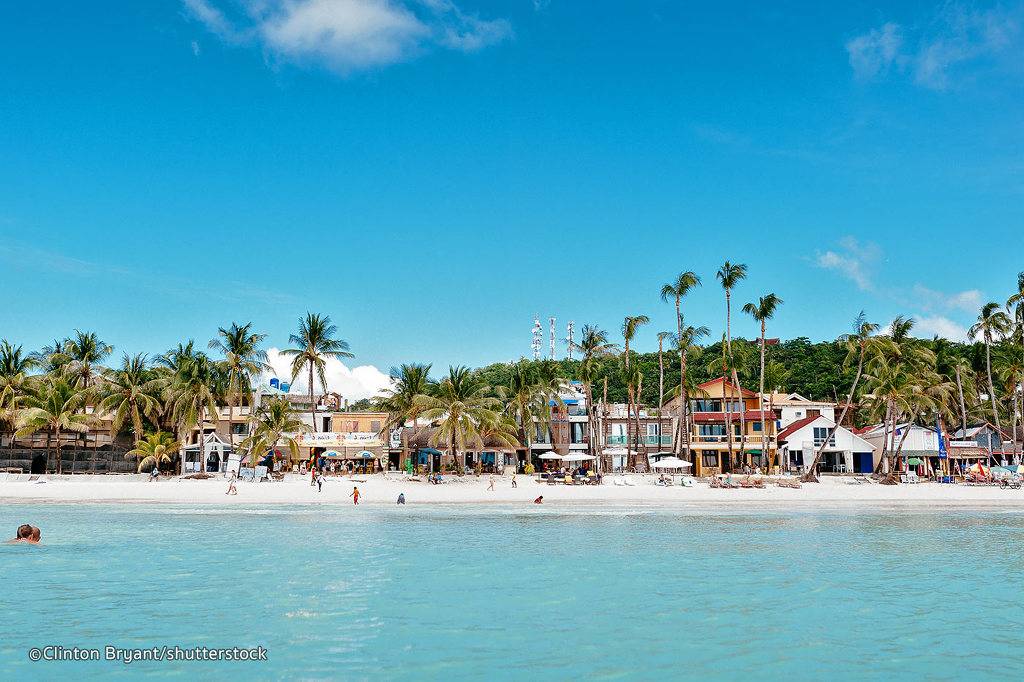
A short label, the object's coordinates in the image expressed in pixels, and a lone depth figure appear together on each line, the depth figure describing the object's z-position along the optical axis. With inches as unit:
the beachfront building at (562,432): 2488.8
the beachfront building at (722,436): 2379.3
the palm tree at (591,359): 2397.9
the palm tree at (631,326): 2511.1
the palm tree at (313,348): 2357.3
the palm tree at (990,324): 2677.2
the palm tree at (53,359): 2204.7
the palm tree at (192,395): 2032.5
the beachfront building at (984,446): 2439.7
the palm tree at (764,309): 2159.2
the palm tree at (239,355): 2204.1
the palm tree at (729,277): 2407.7
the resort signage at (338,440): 2128.4
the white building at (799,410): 2824.8
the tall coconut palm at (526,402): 2297.0
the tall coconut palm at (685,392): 2407.4
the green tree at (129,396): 2039.9
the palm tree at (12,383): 2022.6
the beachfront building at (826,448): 2319.1
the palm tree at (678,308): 2439.7
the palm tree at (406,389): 2078.0
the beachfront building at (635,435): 2472.9
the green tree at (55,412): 1923.0
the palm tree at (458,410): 1914.4
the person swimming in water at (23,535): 919.7
